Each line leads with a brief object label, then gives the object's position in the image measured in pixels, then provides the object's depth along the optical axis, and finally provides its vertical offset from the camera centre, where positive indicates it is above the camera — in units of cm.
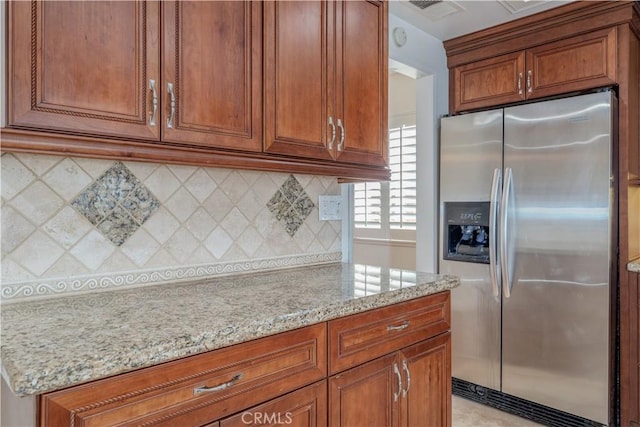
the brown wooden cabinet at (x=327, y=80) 154 +54
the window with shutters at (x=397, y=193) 386 +18
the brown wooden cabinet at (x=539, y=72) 230 +85
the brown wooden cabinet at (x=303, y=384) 87 -45
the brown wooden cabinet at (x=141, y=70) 106 +41
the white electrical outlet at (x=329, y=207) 212 +2
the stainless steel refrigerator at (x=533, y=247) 222 -20
